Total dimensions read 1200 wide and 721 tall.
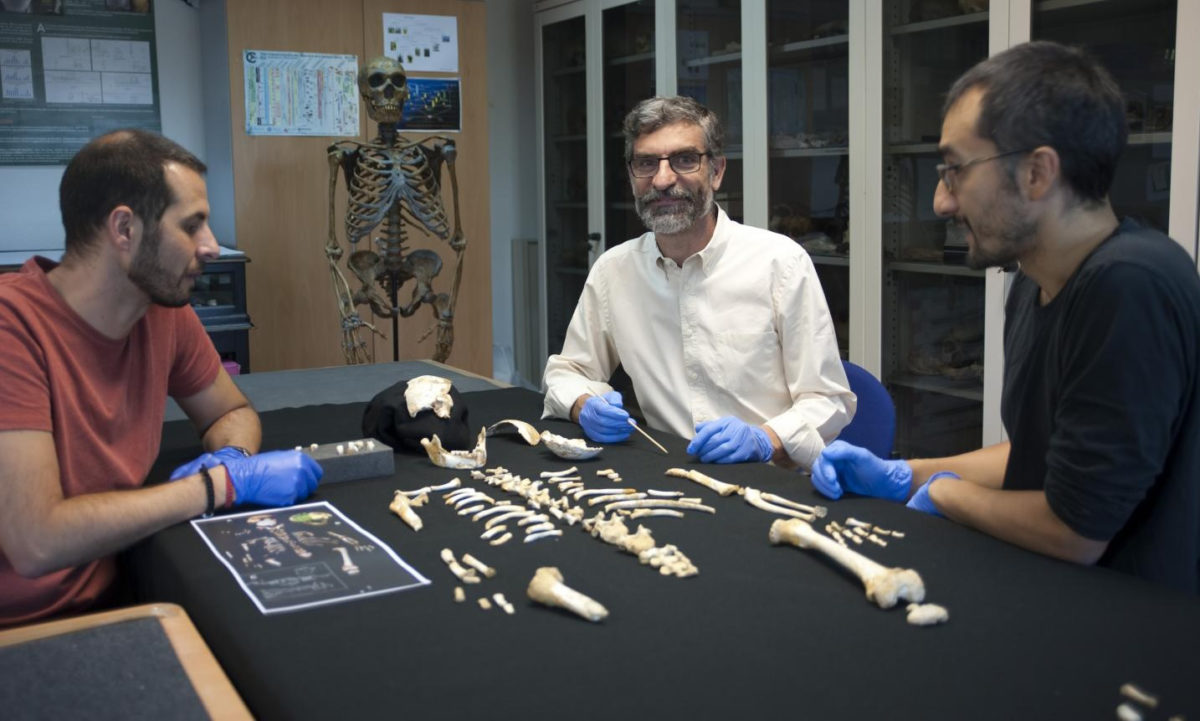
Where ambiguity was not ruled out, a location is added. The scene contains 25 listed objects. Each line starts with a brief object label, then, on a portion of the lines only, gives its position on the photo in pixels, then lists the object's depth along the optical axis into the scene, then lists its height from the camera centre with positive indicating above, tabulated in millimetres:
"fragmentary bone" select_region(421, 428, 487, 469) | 2068 -423
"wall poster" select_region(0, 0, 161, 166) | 4785 +803
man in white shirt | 2537 -196
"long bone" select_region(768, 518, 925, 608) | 1308 -437
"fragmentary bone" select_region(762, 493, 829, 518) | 1688 -445
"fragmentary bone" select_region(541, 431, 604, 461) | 2064 -410
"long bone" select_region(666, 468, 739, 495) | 1832 -436
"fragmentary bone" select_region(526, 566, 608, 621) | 1297 -449
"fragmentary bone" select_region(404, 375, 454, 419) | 2186 -324
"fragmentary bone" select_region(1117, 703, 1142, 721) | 1021 -471
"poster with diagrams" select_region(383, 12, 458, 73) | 5141 +983
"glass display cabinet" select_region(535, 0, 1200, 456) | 3086 +328
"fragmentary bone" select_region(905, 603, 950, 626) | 1257 -456
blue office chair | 2541 -449
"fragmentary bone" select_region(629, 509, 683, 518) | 1708 -447
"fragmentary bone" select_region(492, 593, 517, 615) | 1340 -466
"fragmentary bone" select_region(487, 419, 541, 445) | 2227 -408
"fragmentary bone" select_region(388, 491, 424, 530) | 1703 -446
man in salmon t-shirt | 1681 -251
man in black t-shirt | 1395 -135
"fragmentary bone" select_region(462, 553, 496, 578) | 1462 -458
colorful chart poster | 4824 +694
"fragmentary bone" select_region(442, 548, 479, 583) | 1449 -460
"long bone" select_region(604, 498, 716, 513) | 1751 -446
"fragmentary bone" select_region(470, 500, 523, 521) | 1738 -447
